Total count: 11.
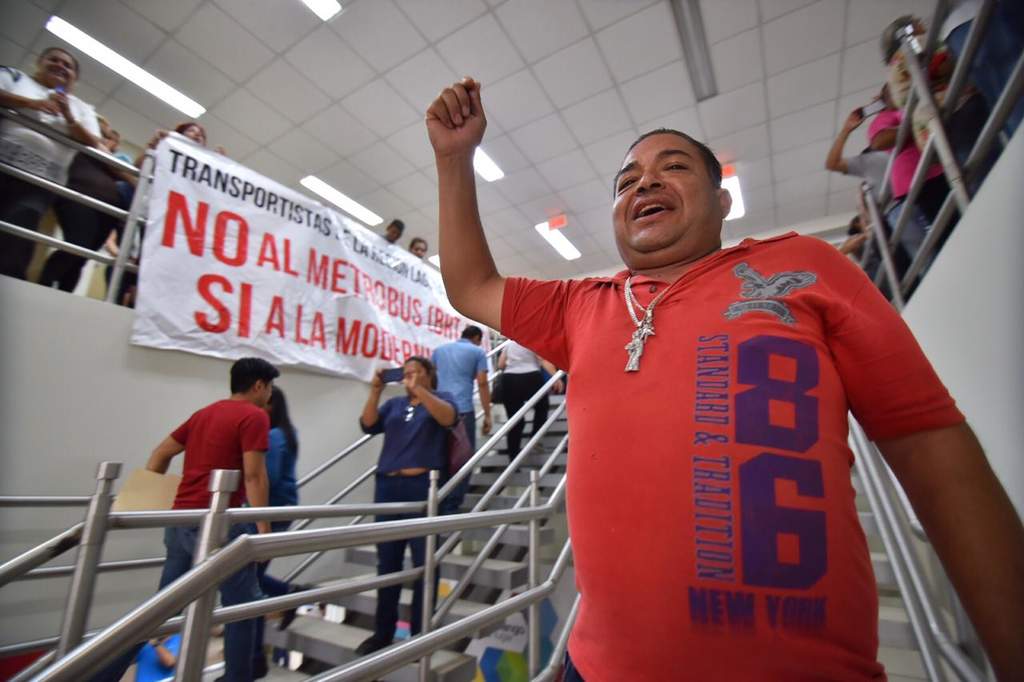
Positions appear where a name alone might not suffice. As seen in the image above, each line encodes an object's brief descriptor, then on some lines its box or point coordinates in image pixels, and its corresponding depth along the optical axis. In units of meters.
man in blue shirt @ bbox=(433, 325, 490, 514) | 3.12
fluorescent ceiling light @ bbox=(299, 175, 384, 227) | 5.45
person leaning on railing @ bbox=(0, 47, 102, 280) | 1.96
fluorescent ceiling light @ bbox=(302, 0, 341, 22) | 3.27
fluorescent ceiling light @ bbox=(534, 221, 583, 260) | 6.55
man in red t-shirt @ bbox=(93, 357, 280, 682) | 1.63
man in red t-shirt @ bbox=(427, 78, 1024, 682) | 0.47
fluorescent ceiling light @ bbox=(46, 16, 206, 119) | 3.60
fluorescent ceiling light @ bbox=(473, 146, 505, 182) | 4.86
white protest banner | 2.30
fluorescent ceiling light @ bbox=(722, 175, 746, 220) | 5.36
